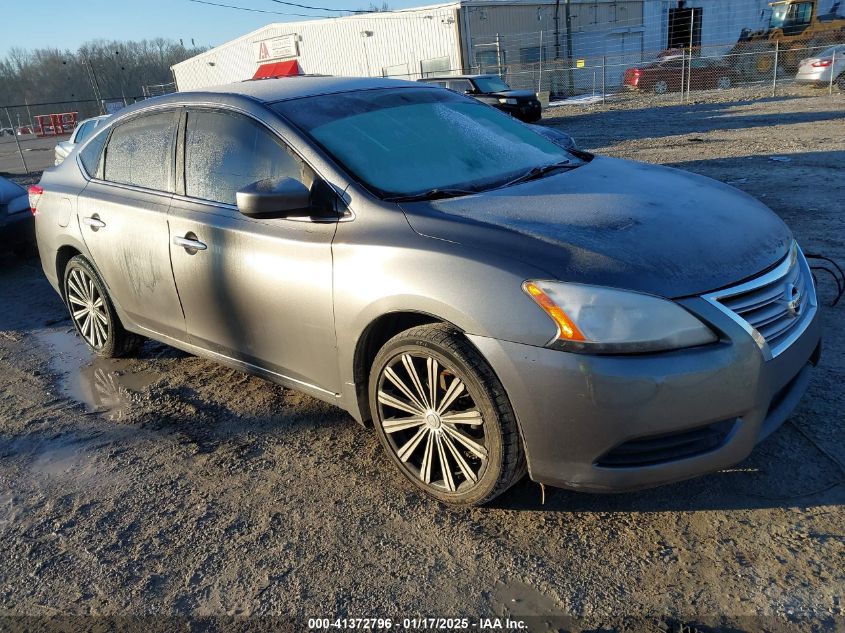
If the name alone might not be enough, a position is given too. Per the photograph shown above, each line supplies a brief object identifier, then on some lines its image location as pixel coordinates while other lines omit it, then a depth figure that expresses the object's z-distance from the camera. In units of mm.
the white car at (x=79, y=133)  12445
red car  26031
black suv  18922
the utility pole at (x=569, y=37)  31005
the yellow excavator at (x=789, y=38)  25594
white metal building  30547
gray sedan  2342
